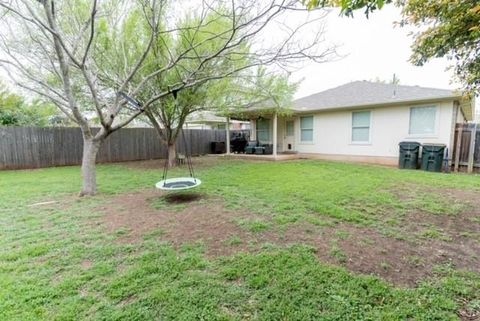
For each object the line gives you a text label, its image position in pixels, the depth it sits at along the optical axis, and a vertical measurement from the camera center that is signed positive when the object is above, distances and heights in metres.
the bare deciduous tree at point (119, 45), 4.54 +2.12
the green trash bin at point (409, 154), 9.17 -0.47
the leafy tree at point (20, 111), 11.45 +1.41
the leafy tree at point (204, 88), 6.68 +1.82
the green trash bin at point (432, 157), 8.56 -0.53
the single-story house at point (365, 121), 9.20 +0.86
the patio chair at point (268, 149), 13.52 -0.45
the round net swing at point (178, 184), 4.95 -0.89
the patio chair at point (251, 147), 13.72 -0.35
